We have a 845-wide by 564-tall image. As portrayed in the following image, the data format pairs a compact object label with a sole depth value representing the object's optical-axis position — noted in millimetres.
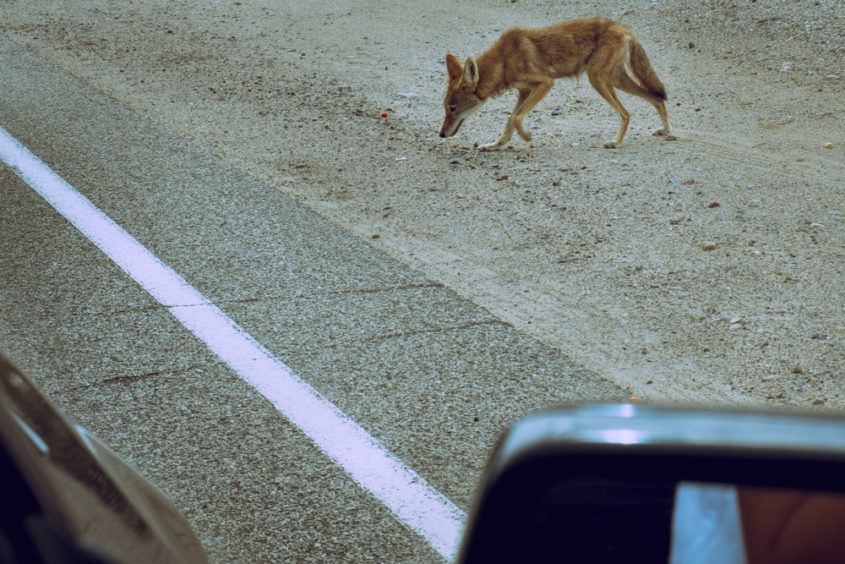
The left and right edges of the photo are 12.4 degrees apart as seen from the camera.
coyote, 16399
